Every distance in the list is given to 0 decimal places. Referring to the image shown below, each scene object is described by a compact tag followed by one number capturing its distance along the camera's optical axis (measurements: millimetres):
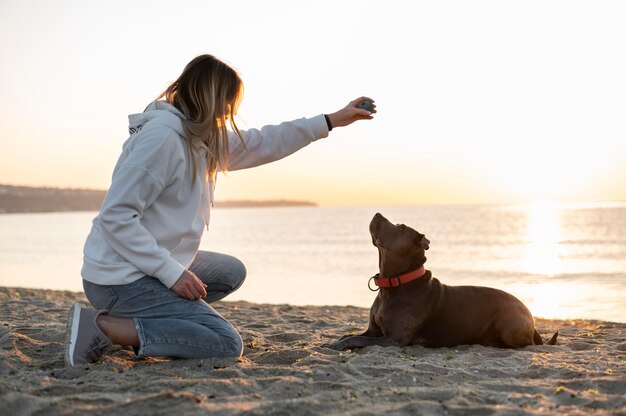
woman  4223
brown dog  5398
